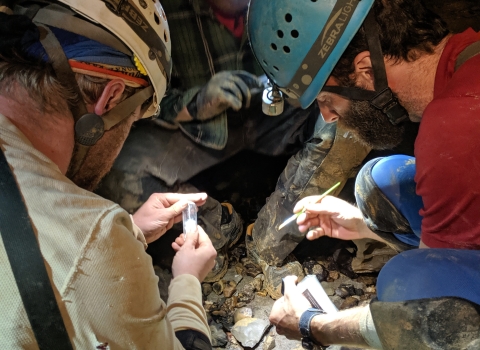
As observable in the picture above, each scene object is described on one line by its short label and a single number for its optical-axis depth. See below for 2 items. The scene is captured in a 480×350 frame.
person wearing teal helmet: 0.43
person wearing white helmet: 0.32
